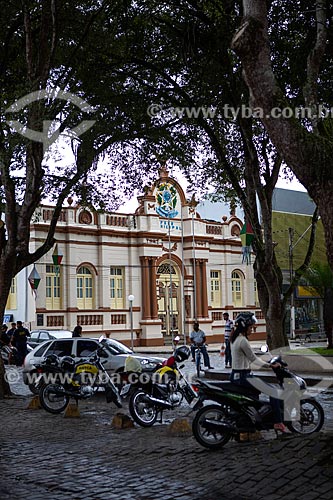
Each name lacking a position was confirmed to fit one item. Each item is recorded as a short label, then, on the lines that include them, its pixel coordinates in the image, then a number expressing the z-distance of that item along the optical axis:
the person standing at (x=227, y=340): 22.04
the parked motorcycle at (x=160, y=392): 11.20
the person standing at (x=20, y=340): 24.73
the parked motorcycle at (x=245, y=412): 8.67
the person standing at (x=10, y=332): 28.56
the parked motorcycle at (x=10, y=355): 26.40
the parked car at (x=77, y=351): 16.91
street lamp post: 35.77
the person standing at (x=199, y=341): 21.35
